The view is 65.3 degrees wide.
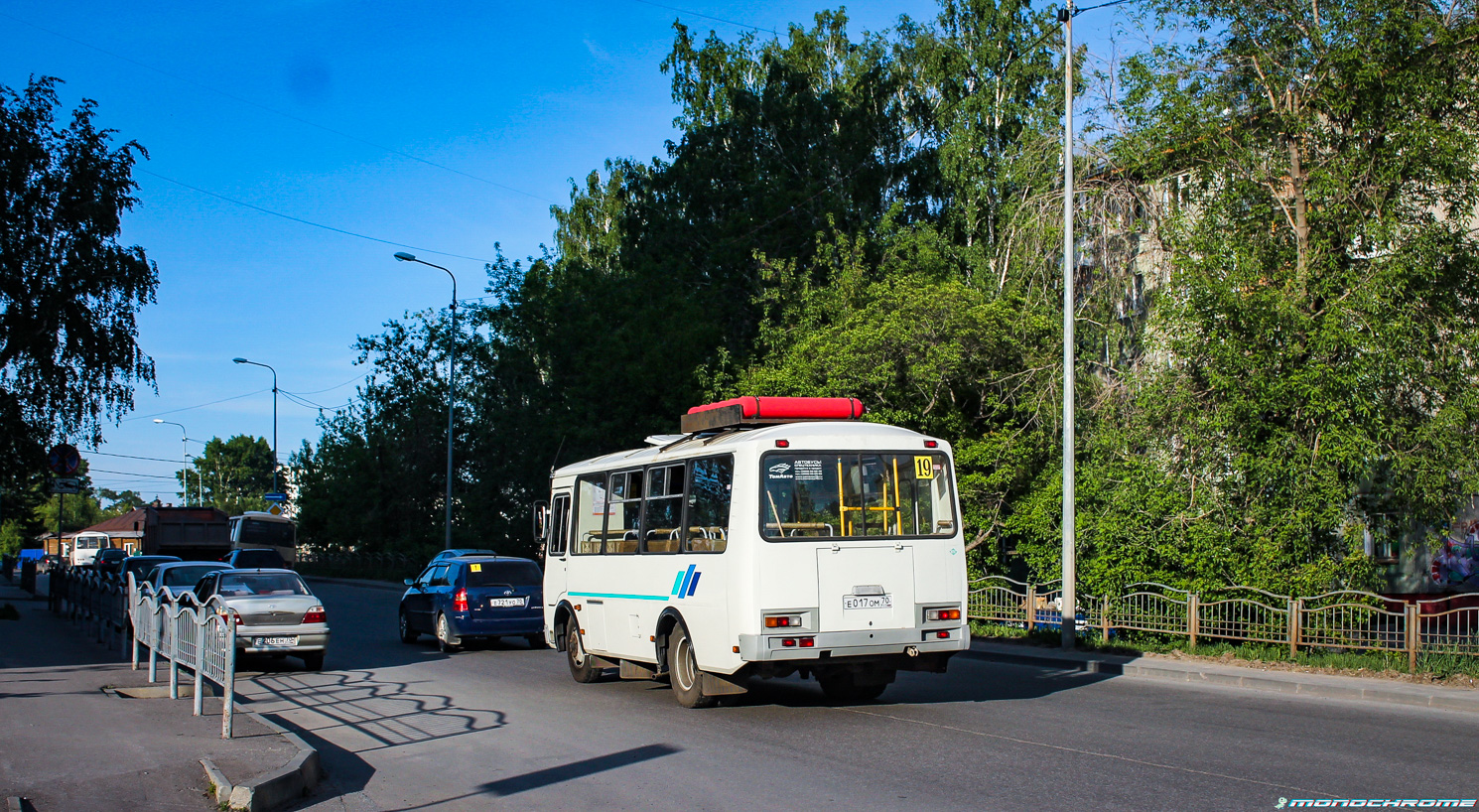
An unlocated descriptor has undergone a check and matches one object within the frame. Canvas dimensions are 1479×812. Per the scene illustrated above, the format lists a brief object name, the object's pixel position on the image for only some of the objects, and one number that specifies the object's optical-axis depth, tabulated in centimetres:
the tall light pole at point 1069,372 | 1758
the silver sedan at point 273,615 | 1553
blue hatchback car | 1889
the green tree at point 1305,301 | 1620
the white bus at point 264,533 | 4831
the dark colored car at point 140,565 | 2330
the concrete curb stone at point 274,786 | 726
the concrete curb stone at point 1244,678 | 1227
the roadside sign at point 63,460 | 2671
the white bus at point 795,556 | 1069
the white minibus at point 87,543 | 7748
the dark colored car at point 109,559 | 3247
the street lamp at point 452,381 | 3866
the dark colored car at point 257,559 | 3409
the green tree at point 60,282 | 2581
